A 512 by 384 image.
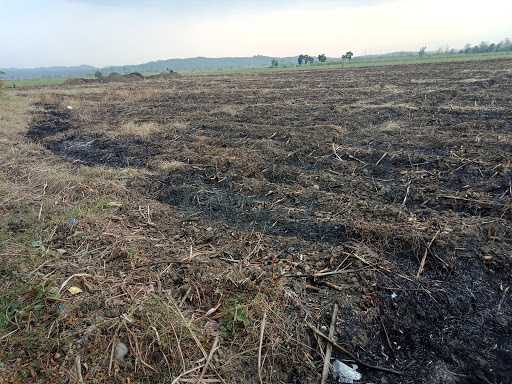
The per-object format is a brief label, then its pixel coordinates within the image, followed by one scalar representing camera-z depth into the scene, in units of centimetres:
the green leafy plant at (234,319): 295
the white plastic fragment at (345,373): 271
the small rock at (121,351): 269
